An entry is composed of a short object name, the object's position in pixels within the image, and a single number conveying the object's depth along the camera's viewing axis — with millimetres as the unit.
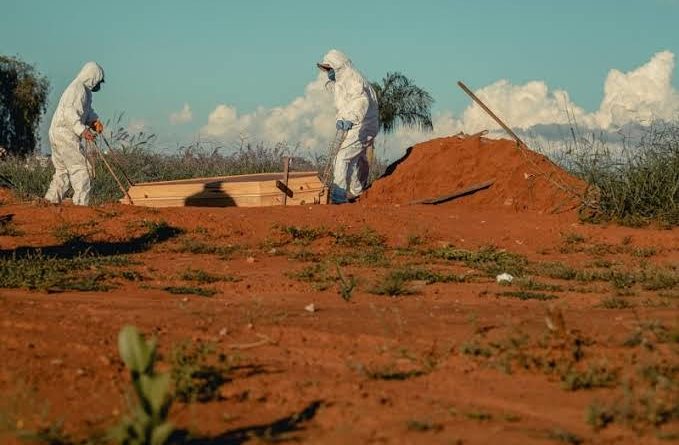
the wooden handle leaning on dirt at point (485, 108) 16109
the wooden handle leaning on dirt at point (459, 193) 15609
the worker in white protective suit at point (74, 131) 15773
